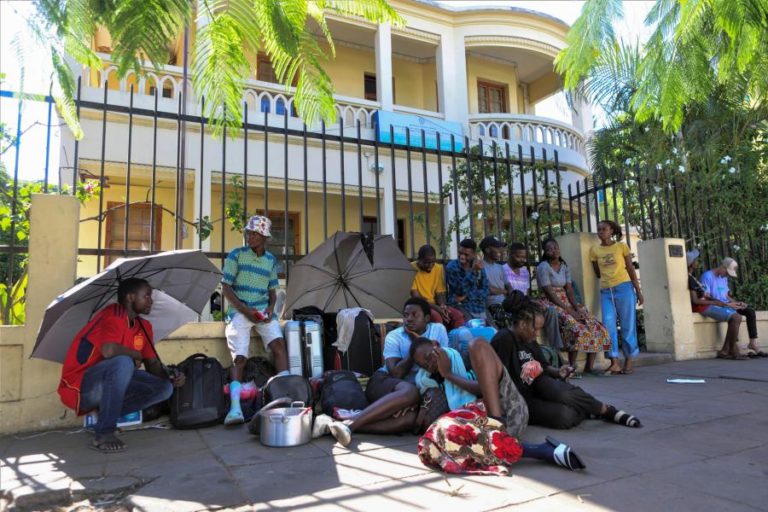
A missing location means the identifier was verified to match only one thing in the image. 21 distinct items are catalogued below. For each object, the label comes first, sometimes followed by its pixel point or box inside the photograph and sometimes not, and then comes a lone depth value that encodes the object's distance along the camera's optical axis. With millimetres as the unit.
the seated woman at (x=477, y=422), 3100
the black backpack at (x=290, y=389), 4477
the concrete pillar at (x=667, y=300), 7984
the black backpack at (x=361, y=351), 5398
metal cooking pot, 3707
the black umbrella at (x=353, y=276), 5664
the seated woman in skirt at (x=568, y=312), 6645
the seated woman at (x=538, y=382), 4059
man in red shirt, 3848
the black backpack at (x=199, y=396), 4402
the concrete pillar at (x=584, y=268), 7543
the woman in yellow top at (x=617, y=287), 7176
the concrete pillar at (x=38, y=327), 4414
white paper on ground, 6094
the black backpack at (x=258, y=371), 5070
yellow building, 10172
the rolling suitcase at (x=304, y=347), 5281
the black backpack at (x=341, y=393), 4406
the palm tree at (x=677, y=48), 3902
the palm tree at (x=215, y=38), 2373
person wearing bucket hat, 5086
